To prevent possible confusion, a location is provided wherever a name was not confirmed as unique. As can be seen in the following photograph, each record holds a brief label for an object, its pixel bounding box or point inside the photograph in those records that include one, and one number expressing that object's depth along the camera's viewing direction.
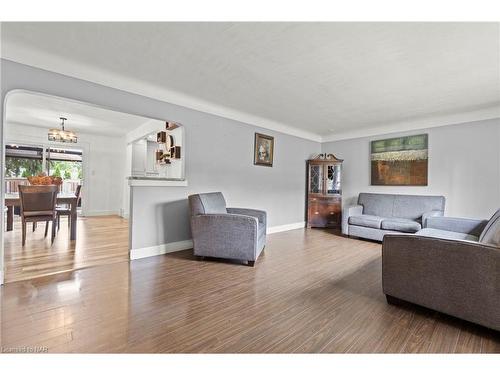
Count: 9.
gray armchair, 2.85
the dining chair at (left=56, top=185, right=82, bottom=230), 4.05
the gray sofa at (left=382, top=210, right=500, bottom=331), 1.51
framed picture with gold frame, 4.52
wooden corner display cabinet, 5.31
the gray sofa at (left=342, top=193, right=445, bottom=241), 3.89
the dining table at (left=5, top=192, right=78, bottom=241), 3.87
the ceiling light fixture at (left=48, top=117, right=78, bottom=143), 4.88
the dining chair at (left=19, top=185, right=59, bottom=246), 3.41
